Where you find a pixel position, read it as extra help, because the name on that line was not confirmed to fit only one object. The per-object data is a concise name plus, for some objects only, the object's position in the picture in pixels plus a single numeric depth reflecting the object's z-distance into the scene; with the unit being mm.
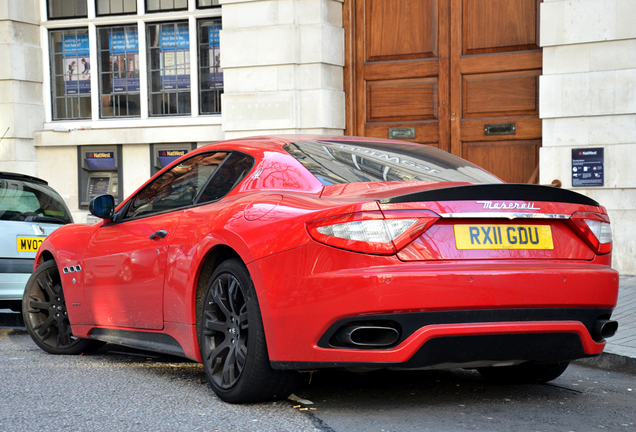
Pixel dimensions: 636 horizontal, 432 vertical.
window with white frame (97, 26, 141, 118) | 13125
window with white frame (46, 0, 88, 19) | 13359
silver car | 7199
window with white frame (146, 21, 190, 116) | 12828
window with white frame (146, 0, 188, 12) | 12820
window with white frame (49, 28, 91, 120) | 13430
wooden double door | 10672
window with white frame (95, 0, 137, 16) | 13102
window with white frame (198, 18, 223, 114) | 12594
